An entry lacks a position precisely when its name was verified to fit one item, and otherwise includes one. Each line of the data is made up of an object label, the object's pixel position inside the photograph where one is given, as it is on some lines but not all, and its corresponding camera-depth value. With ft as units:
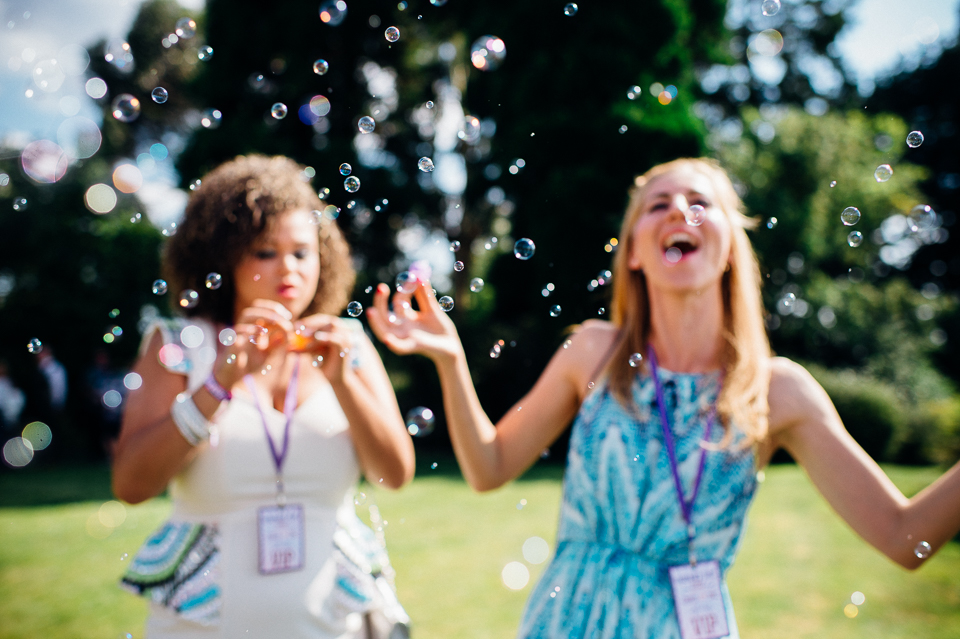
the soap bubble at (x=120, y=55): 8.04
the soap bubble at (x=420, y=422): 6.57
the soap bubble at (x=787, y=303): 7.48
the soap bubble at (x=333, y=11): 8.06
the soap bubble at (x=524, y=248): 7.92
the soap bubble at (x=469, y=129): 7.54
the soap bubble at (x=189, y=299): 5.94
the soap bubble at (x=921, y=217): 7.30
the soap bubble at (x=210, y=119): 7.85
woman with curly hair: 5.13
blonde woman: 4.68
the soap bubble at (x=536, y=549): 14.47
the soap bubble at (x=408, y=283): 5.48
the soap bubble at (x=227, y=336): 5.29
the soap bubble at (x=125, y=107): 8.59
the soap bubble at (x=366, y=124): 8.26
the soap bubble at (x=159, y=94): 8.11
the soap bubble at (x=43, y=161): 9.19
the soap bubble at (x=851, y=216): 7.05
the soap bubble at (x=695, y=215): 5.16
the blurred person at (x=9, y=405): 33.58
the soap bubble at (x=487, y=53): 7.98
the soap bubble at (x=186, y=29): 7.91
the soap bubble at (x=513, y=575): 12.25
